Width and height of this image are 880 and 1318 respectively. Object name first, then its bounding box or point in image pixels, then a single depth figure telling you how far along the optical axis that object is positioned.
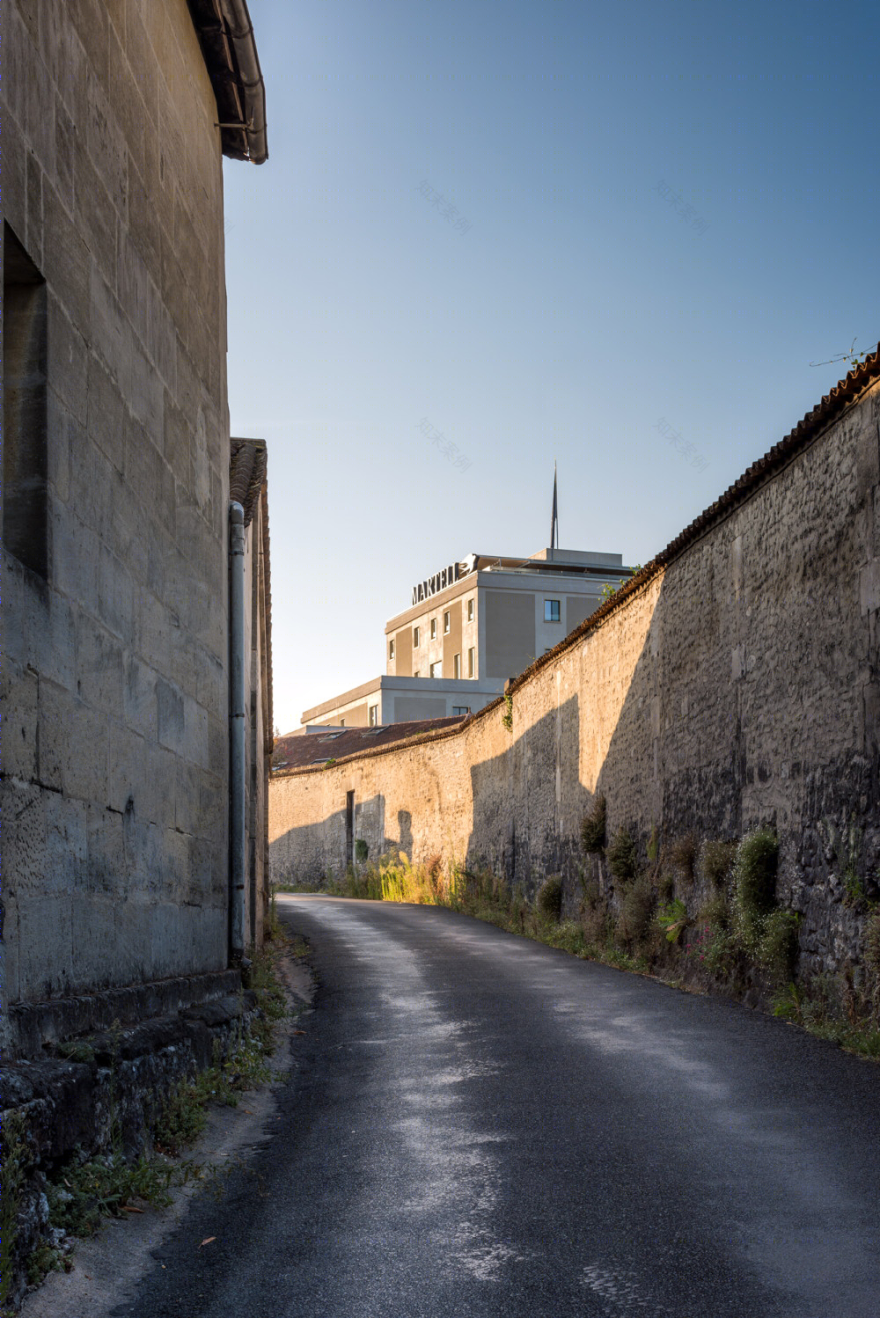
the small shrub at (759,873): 10.27
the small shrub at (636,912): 13.77
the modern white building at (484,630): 58.84
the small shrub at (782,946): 9.65
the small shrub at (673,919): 12.41
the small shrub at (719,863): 11.35
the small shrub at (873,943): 8.04
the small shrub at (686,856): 12.55
